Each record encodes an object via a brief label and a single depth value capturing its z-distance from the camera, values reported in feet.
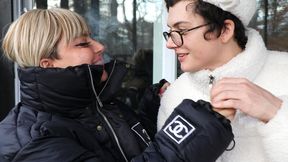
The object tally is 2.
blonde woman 3.27
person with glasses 4.01
